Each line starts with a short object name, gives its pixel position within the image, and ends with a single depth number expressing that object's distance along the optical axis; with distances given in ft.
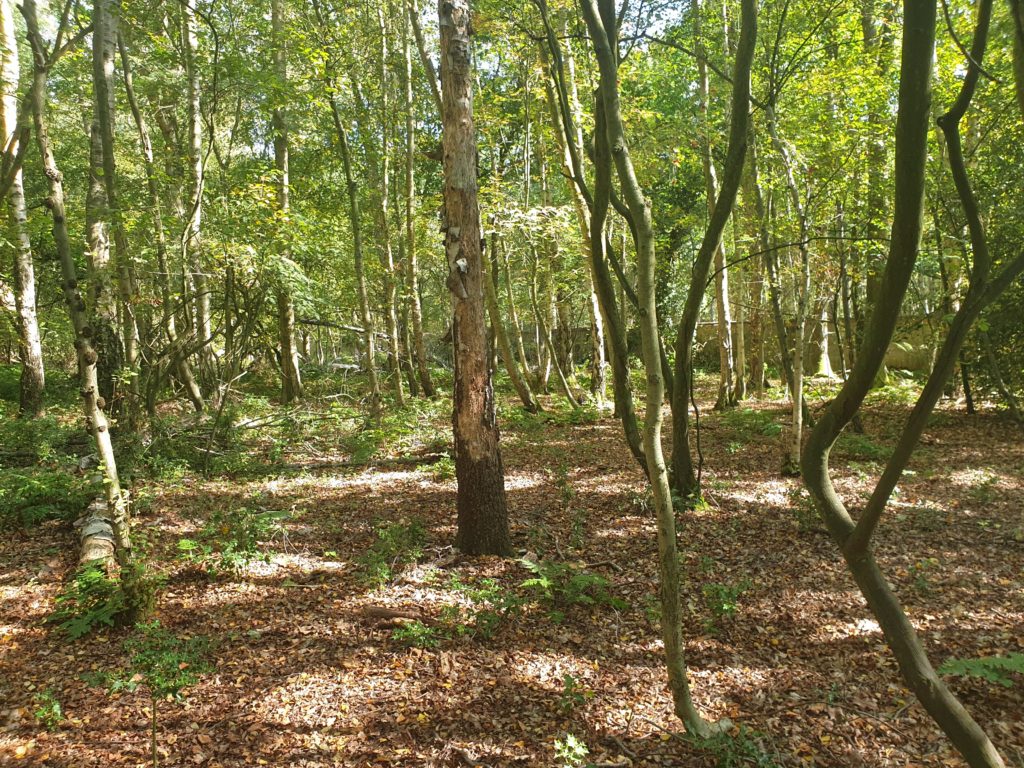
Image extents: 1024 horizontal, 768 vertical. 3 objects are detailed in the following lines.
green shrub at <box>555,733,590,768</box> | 9.92
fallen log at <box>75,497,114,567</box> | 15.80
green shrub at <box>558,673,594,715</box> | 11.55
